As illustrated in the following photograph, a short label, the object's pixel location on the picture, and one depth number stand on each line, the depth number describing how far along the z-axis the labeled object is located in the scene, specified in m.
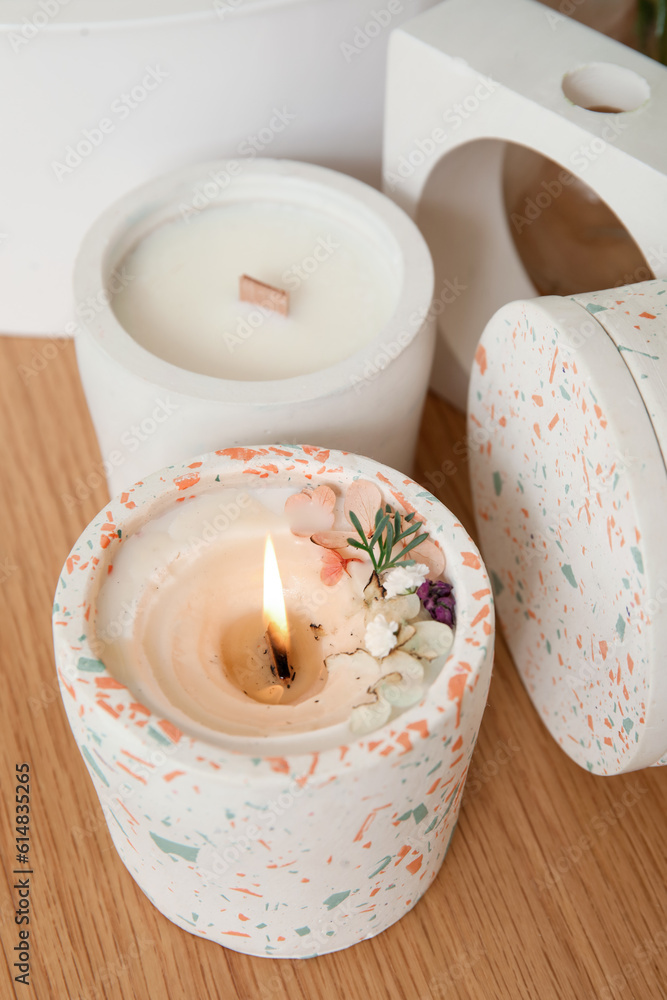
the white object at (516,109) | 0.50
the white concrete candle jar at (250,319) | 0.50
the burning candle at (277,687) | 0.44
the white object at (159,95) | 0.52
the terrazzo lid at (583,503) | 0.46
